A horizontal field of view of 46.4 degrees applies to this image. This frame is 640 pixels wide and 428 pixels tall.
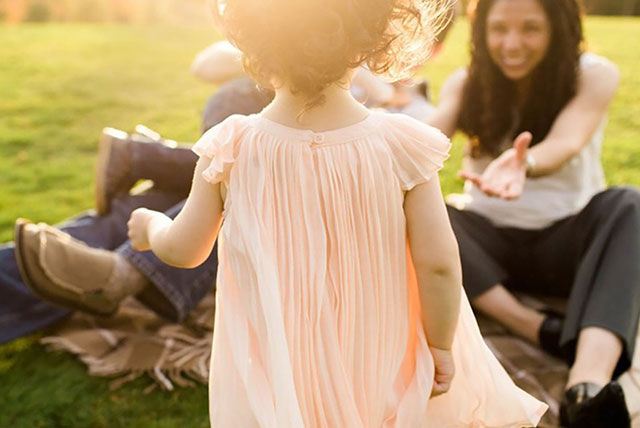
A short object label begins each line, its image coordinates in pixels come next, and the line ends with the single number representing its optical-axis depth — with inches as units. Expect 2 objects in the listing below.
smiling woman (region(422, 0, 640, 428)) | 86.4
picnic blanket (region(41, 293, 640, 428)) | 91.3
